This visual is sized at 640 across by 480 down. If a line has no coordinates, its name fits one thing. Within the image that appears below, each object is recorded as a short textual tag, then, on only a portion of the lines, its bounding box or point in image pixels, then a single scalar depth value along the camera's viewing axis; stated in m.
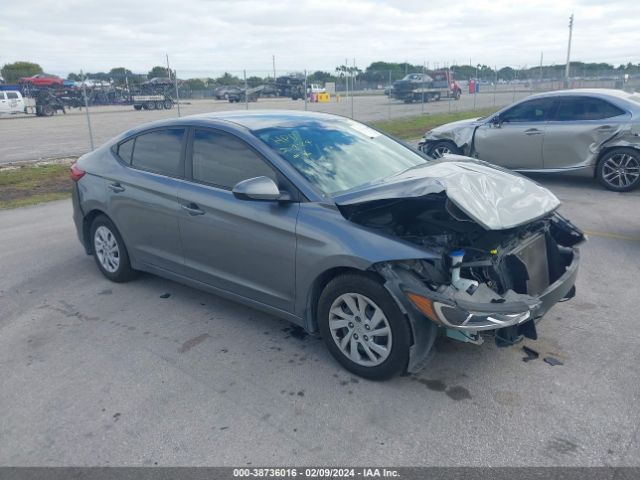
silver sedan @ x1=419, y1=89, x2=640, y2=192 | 8.88
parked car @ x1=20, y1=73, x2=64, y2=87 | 43.53
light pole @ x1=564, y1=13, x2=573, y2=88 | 39.00
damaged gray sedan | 3.41
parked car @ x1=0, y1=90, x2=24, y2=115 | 36.03
